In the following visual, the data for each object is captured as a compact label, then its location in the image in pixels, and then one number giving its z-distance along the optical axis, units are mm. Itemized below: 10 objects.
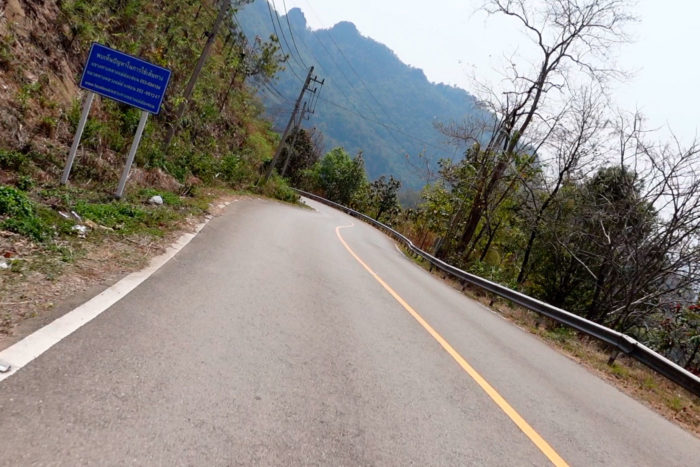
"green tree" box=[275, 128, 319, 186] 55784
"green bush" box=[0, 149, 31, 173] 7094
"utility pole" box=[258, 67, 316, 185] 31478
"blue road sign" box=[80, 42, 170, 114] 8055
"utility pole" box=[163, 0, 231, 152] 15459
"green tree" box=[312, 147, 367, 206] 55344
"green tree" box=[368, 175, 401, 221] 52906
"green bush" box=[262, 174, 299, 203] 30405
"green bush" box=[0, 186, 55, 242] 5199
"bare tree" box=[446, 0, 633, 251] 20969
